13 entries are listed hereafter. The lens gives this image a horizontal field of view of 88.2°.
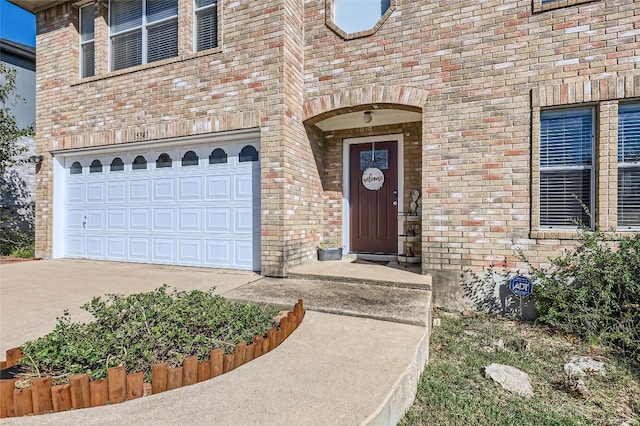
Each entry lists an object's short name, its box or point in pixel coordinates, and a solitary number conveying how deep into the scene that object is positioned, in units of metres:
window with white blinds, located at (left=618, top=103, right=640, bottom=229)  4.04
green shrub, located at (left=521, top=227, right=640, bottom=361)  3.49
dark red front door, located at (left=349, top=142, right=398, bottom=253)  6.03
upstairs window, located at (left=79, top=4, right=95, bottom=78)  6.81
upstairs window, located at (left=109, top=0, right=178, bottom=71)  6.08
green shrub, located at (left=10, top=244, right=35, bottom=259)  7.68
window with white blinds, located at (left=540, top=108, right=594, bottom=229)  4.20
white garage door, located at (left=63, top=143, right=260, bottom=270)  5.64
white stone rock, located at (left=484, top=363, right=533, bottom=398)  2.56
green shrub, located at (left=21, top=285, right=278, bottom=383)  2.14
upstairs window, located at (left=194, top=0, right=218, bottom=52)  5.71
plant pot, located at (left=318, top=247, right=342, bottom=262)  5.95
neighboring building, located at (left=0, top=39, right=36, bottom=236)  9.32
